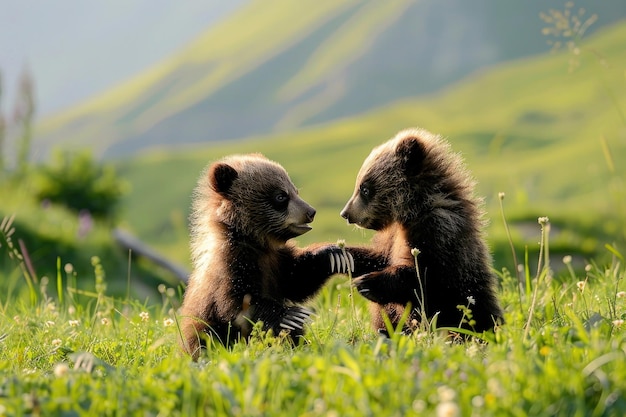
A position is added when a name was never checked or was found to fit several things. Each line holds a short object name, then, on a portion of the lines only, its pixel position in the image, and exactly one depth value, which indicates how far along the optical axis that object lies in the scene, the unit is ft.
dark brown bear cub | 35.45
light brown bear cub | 34.78
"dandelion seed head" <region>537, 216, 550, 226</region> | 29.57
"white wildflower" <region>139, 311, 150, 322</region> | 36.45
